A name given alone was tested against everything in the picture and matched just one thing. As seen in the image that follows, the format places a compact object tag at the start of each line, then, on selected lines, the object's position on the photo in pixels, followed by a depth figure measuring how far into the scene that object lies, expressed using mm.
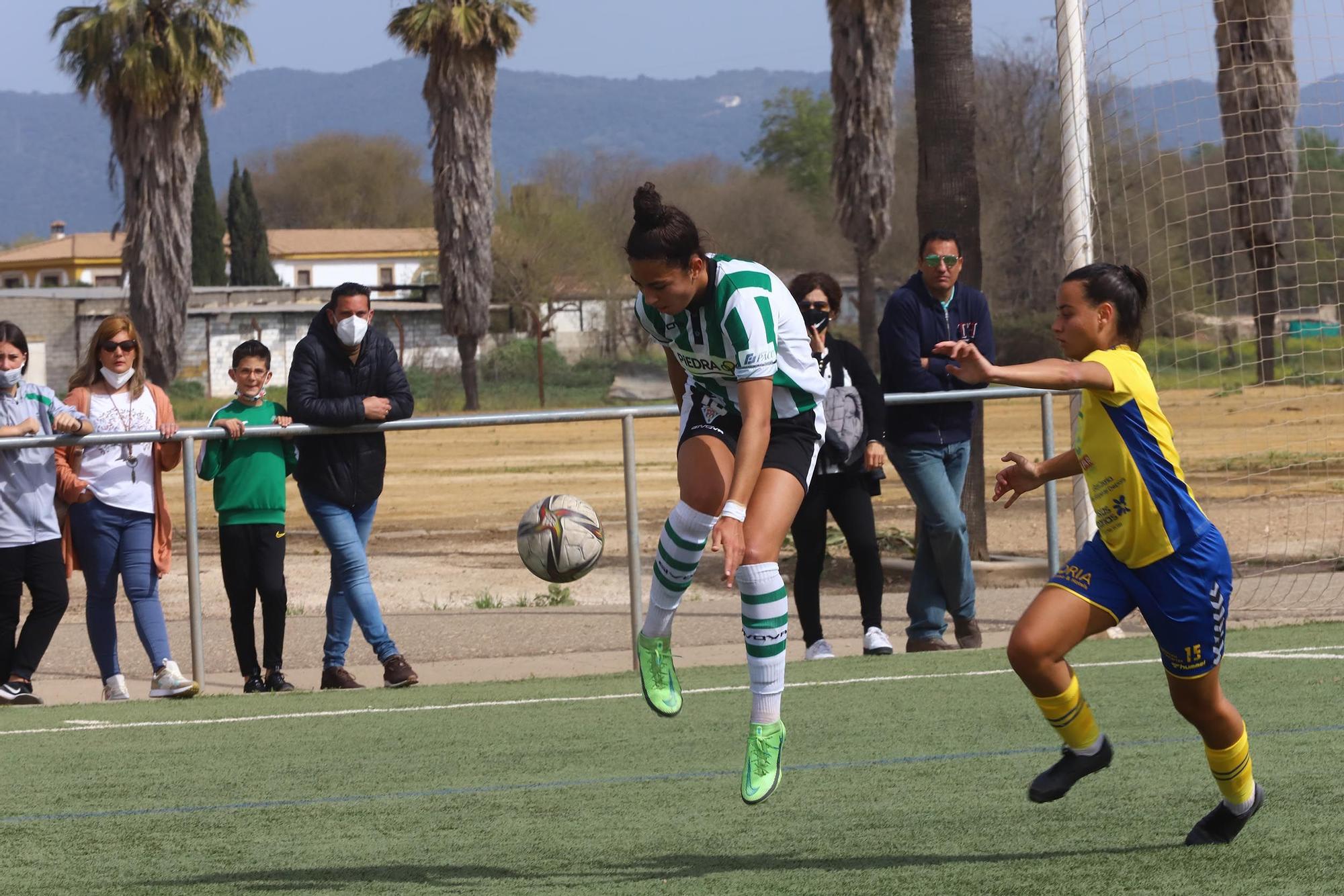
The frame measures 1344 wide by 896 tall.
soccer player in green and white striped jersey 10203
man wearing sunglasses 18281
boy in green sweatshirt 17703
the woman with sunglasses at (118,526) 17500
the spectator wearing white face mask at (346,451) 17656
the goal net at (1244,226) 21328
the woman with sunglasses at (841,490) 17922
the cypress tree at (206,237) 168875
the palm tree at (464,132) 86500
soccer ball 15937
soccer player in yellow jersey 9125
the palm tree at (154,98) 73375
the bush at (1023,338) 94062
